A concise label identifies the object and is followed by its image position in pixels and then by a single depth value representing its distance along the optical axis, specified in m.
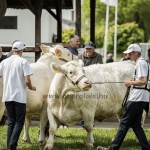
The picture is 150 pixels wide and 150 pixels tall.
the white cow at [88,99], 12.29
